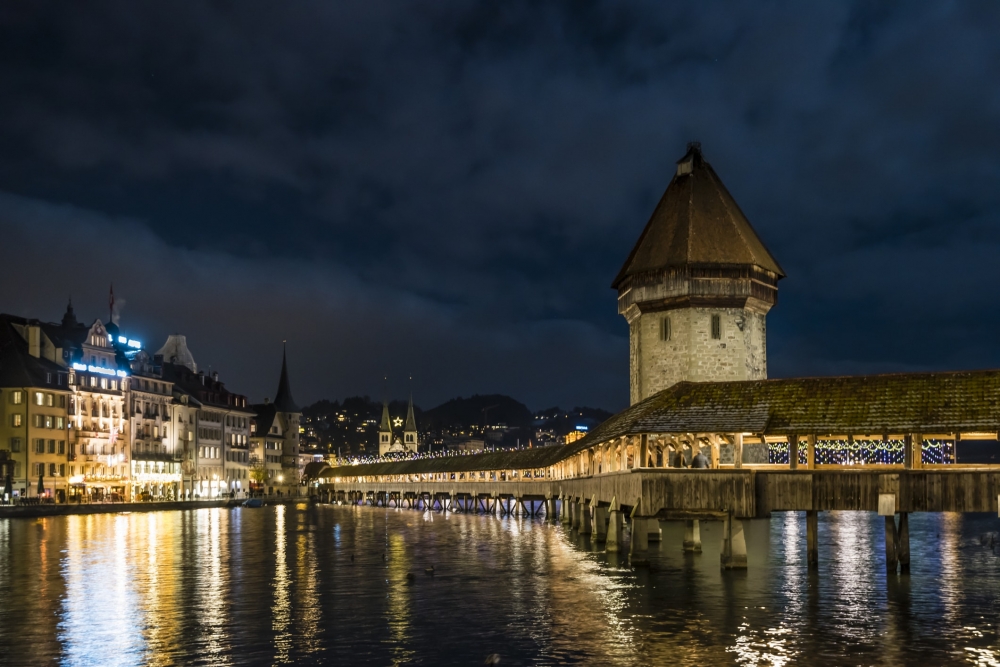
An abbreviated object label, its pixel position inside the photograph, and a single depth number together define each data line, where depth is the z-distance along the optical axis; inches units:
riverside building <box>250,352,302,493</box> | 6658.5
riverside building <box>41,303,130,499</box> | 4077.3
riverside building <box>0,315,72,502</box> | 3735.2
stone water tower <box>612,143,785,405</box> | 2107.5
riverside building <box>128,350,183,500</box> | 4611.2
